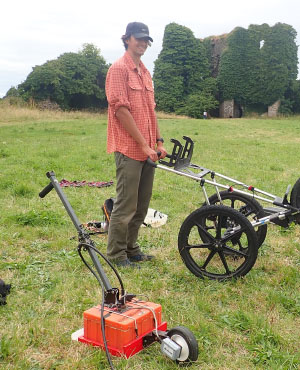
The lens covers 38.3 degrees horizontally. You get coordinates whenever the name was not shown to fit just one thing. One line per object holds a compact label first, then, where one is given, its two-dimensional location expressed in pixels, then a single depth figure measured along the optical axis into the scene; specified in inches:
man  155.3
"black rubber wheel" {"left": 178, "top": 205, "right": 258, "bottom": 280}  146.8
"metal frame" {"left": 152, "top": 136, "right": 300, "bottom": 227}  157.8
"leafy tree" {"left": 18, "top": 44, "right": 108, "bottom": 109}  1270.9
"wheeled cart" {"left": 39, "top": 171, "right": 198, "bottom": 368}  102.0
